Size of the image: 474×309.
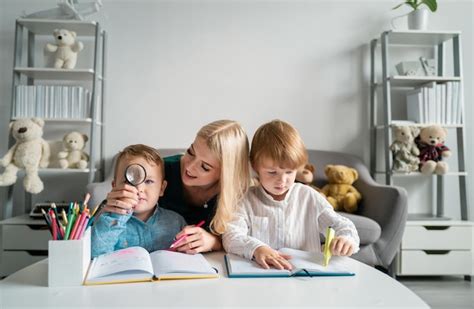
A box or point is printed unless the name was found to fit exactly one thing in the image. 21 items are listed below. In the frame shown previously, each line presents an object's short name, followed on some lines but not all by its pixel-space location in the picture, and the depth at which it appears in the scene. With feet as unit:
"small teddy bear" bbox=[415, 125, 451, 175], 9.07
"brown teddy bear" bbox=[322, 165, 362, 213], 8.39
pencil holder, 2.59
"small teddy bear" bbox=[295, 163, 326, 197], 8.40
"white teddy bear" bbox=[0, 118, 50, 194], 8.38
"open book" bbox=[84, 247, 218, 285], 2.68
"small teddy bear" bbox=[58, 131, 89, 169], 8.82
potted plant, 9.46
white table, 2.31
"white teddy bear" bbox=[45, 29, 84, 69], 8.87
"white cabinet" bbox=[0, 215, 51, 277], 7.98
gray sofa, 7.14
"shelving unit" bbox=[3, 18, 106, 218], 8.79
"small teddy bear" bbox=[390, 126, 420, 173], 9.07
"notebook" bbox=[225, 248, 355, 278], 2.85
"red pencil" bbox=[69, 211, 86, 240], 2.72
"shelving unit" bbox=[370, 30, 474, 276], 8.38
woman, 3.44
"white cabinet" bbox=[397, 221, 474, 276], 8.35
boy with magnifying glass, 3.37
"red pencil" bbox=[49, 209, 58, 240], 2.71
